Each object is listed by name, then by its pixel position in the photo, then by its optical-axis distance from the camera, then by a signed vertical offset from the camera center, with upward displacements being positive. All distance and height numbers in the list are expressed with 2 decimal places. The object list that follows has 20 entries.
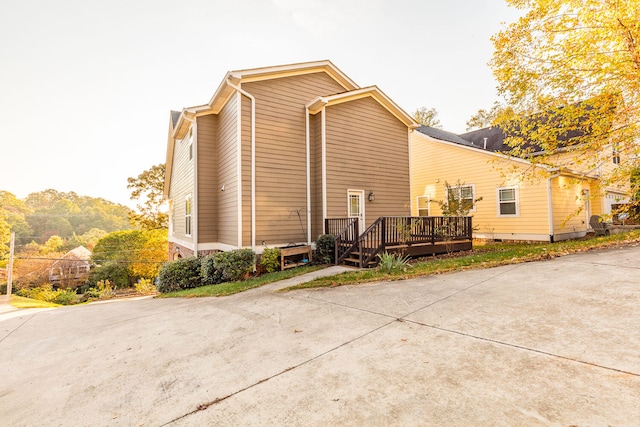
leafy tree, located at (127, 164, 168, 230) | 23.39 +2.25
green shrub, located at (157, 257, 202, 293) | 9.11 -1.92
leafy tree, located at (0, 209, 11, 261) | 24.73 -0.98
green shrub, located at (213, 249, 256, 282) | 7.92 -1.30
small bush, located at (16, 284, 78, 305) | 16.54 -4.67
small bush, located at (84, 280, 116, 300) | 16.27 -4.54
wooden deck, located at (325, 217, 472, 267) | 8.16 -0.71
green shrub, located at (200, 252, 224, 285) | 8.43 -1.65
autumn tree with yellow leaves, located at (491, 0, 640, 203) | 7.27 +4.23
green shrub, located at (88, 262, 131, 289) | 21.00 -4.16
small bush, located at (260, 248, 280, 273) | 8.36 -1.25
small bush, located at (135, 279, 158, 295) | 15.43 -4.05
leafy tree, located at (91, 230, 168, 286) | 21.47 -2.40
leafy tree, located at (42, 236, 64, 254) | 31.64 -2.77
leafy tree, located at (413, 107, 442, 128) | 32.12 +12.04
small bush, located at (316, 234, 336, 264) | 9.12 -1.05
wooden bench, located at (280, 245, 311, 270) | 8.66 -1.15
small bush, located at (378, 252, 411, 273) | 6.70 -1.23
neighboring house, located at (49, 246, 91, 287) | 21.34 -3.98
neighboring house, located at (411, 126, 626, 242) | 11.74 +1.09
